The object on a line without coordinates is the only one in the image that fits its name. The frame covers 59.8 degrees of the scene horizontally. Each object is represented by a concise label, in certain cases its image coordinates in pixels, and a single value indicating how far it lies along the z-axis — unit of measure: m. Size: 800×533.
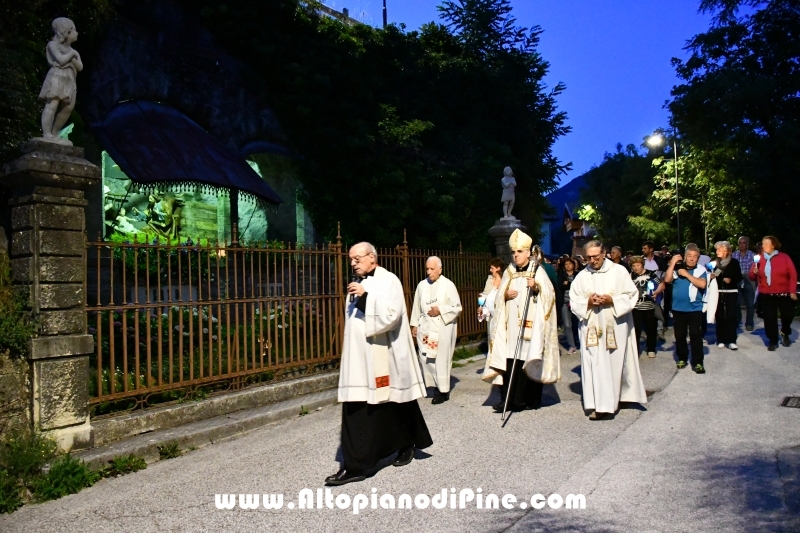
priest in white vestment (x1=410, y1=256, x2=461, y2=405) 8.42
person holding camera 9.52
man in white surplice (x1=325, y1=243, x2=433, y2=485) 5.34
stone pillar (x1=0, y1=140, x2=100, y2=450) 5.83
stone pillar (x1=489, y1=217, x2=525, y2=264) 14.78
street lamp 32.16
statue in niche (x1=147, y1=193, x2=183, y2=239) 16.17
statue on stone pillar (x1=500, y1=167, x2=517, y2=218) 15.14
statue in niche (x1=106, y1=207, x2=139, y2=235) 15.33
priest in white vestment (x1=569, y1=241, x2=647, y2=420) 7.26
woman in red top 11.06
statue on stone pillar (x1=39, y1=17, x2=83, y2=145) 6.18
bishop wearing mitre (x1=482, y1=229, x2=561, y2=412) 7.53
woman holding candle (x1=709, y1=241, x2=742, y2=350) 11.55
